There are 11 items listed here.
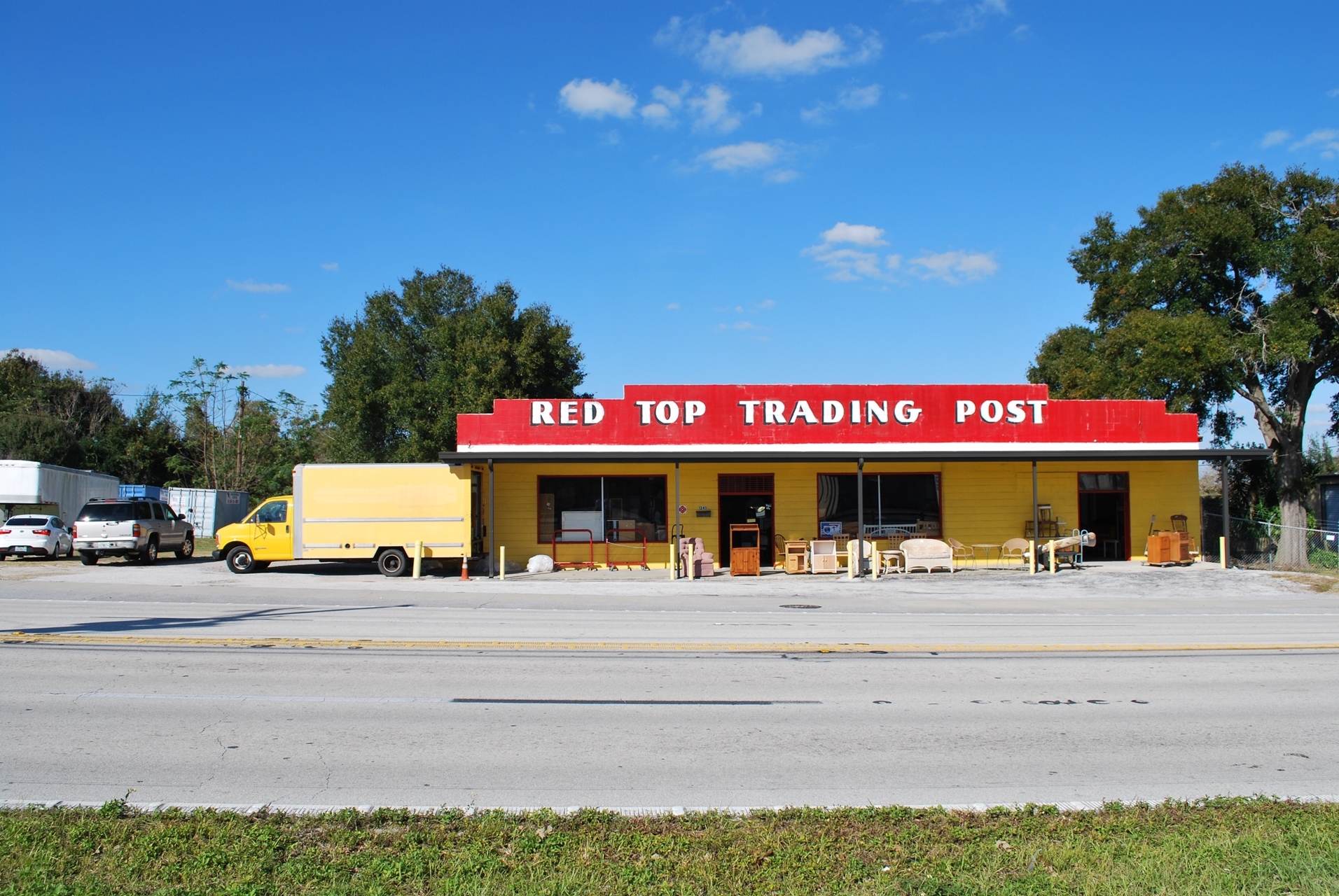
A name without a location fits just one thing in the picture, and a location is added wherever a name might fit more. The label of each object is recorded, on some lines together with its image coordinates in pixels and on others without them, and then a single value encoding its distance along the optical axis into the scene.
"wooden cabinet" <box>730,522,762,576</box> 25.39
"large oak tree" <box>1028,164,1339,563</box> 31.61
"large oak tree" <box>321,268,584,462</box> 47.47
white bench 25.67
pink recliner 24.88
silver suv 27.50
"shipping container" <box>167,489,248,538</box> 49.44
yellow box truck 24.44
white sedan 30.02
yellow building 27.28
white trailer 34.38
